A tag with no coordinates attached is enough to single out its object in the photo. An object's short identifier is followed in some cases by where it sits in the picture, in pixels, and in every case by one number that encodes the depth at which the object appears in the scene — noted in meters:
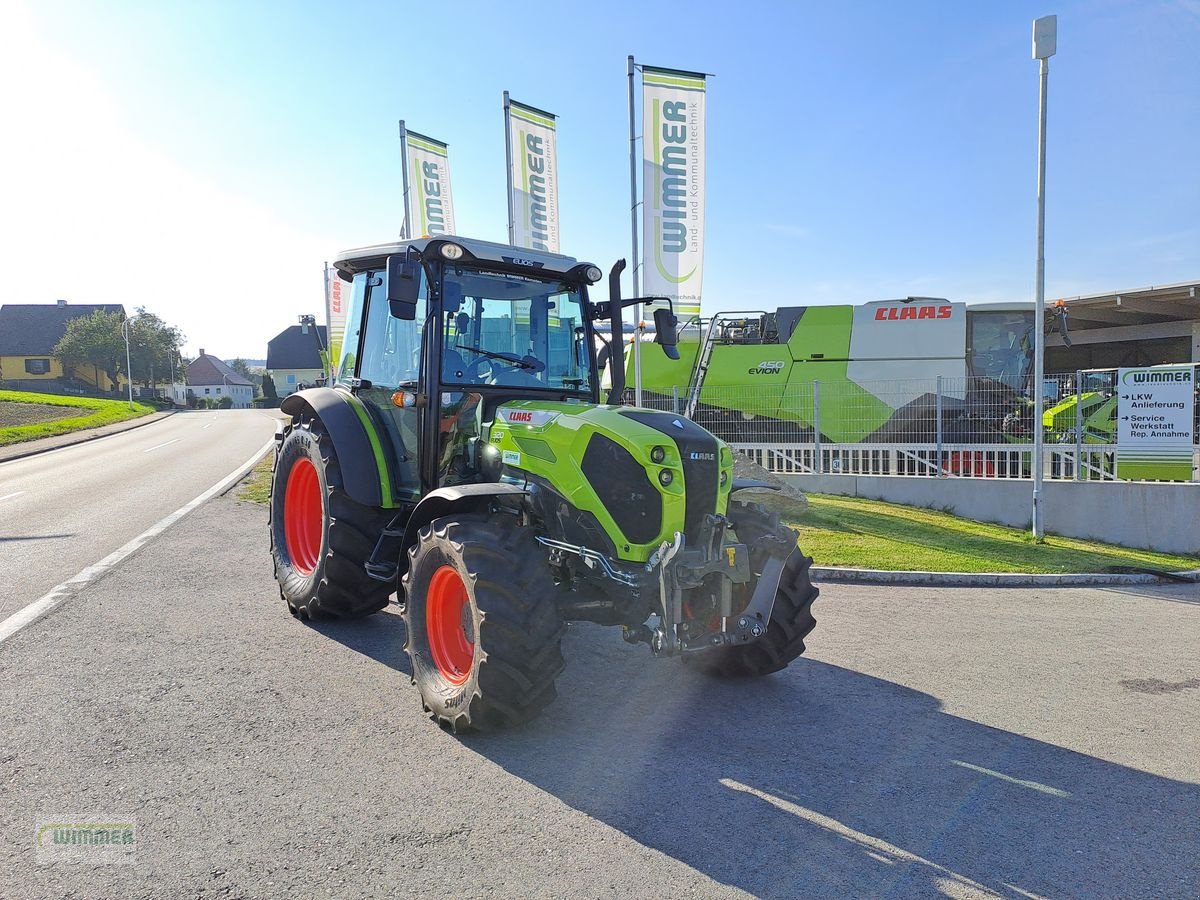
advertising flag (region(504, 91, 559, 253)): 15.16
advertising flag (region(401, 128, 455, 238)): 17.41
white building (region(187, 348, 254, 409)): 100.31
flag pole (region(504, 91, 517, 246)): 15.12
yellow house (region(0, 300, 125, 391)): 69.44
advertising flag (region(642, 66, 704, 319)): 13.25
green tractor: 4.21
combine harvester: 14.57
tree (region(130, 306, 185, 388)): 67.38
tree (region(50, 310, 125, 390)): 64.31
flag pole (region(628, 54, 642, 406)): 13.20
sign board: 11.77
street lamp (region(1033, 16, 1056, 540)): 10.30
